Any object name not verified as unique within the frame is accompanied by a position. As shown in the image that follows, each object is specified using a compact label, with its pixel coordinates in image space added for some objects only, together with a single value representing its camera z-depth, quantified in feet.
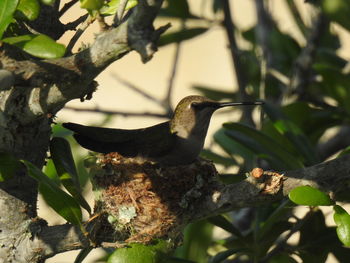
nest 18.02
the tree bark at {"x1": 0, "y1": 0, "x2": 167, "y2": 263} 11.30
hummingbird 22.13
